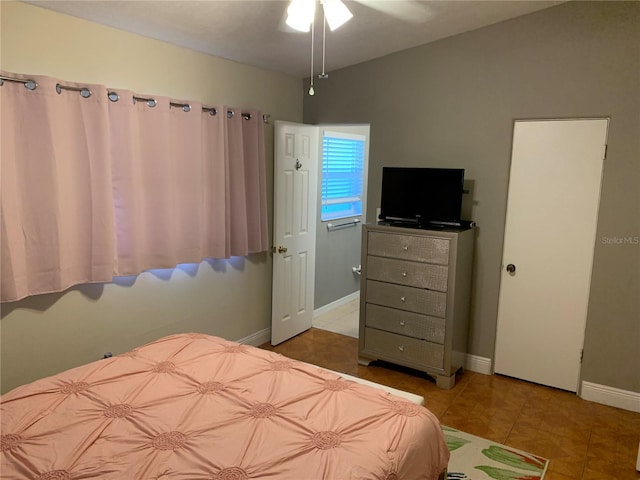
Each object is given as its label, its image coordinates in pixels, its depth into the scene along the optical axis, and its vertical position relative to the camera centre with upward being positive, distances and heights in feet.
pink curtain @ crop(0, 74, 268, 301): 7.82 -0.41
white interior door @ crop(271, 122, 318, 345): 13.35 -1.78
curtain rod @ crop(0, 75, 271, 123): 7.63 +1.31
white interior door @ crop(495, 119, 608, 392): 10.78 -1.78
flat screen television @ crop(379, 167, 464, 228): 11.54 -0.65
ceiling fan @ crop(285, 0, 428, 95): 7.37 +2.53
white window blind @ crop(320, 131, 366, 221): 16.40 -0.20
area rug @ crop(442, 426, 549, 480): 8.27 -5.39
